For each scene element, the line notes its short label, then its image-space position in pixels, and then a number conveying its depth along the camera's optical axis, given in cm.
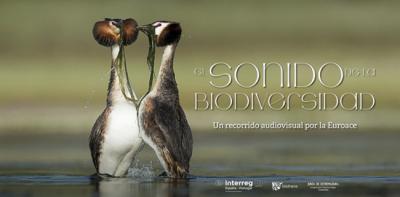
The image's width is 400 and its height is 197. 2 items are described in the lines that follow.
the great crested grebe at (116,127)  1948
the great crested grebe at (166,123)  1927
